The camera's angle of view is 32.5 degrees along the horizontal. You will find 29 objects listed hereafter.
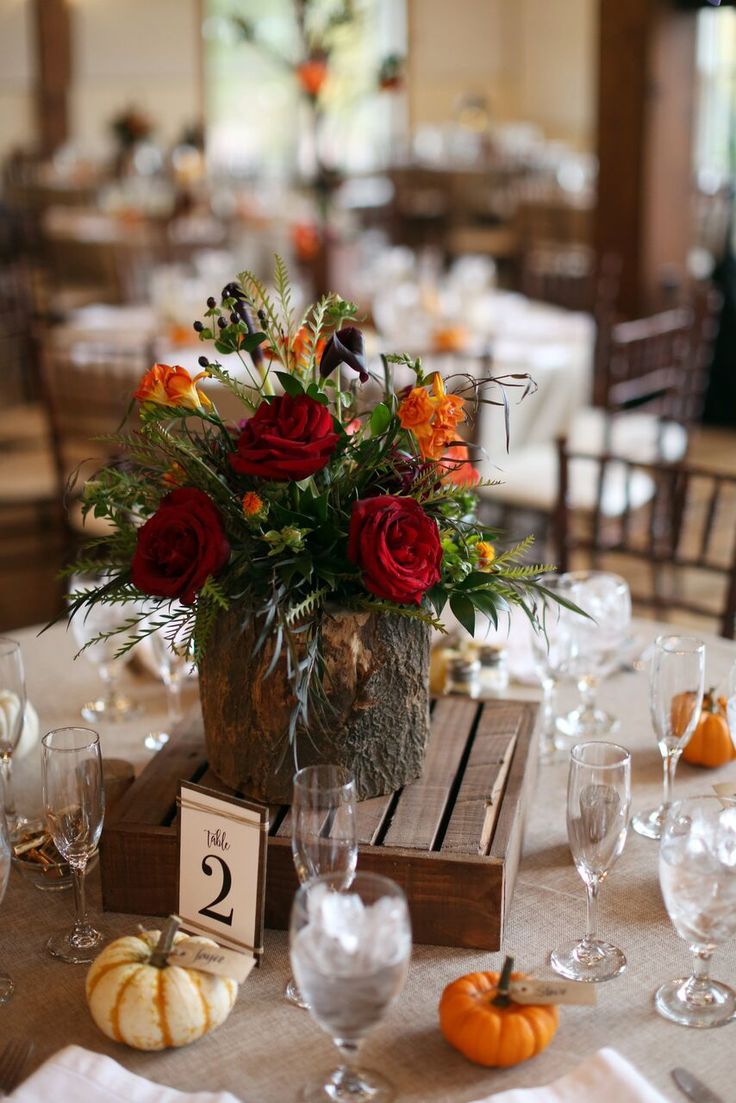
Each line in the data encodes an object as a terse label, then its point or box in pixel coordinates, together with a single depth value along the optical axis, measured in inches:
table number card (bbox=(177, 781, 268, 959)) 44.0
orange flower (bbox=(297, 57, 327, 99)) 145.3
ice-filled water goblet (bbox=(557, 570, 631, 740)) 64.7
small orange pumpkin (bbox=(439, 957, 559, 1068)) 40.2
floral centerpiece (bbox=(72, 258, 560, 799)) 44.9
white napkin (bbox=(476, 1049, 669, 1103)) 38.3
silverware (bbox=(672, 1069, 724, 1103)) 38.8
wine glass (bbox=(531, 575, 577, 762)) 63.2
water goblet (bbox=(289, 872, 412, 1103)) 34.0
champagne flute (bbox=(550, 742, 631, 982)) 43.5
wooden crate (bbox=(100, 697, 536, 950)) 46.5
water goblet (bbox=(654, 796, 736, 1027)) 39.9
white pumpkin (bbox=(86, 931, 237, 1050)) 40.8
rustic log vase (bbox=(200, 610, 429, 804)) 48.1
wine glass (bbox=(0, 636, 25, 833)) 55.8
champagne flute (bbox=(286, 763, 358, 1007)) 41.9
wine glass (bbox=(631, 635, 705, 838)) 54.0
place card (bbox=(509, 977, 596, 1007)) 39.6
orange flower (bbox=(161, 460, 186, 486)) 48.6
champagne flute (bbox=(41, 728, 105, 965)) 45.1
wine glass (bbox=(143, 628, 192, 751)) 64.5
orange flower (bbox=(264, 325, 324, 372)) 48.8
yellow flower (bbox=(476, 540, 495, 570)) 49.5
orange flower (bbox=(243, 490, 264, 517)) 45.0
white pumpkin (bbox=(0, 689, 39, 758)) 55.6
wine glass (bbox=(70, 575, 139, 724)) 67.3
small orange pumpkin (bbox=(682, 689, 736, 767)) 60.6
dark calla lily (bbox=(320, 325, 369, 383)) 47.0
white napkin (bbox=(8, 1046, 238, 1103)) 38.6
